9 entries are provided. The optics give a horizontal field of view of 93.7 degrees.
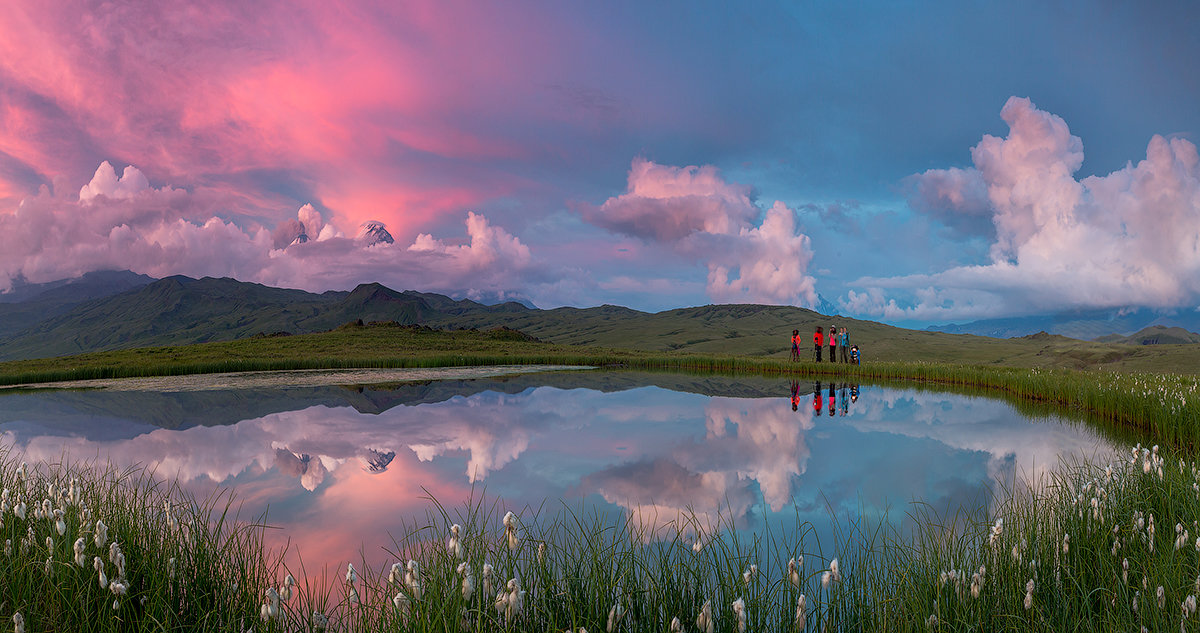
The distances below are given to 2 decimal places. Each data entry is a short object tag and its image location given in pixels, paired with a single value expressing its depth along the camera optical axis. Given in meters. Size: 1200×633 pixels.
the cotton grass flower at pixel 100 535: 4.09
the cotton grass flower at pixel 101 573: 3.69
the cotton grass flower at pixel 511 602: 3.22
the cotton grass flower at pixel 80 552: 3.73
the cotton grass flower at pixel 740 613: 3.28
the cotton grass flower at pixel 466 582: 3.34
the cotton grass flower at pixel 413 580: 3.61
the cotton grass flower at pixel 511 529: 3.61
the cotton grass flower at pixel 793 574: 3.70
